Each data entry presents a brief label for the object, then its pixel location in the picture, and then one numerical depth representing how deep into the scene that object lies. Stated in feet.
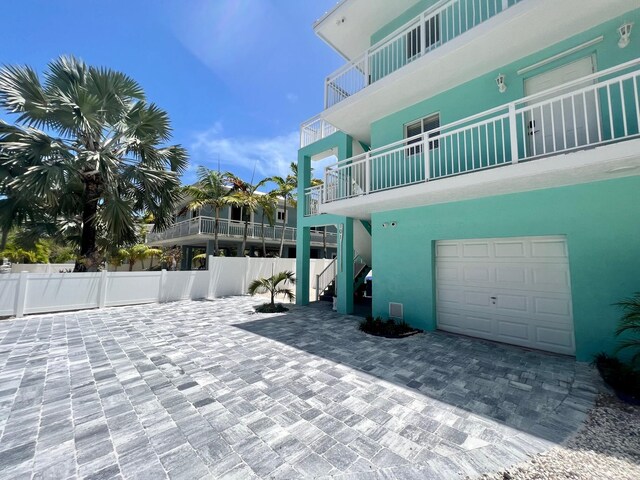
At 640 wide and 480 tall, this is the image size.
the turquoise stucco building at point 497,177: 16.60
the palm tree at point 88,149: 28.19
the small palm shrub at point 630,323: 14.86
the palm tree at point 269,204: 54.34
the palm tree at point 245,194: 52.54
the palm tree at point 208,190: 52.65
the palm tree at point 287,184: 56.24
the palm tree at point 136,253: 64.44
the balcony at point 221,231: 59.47
